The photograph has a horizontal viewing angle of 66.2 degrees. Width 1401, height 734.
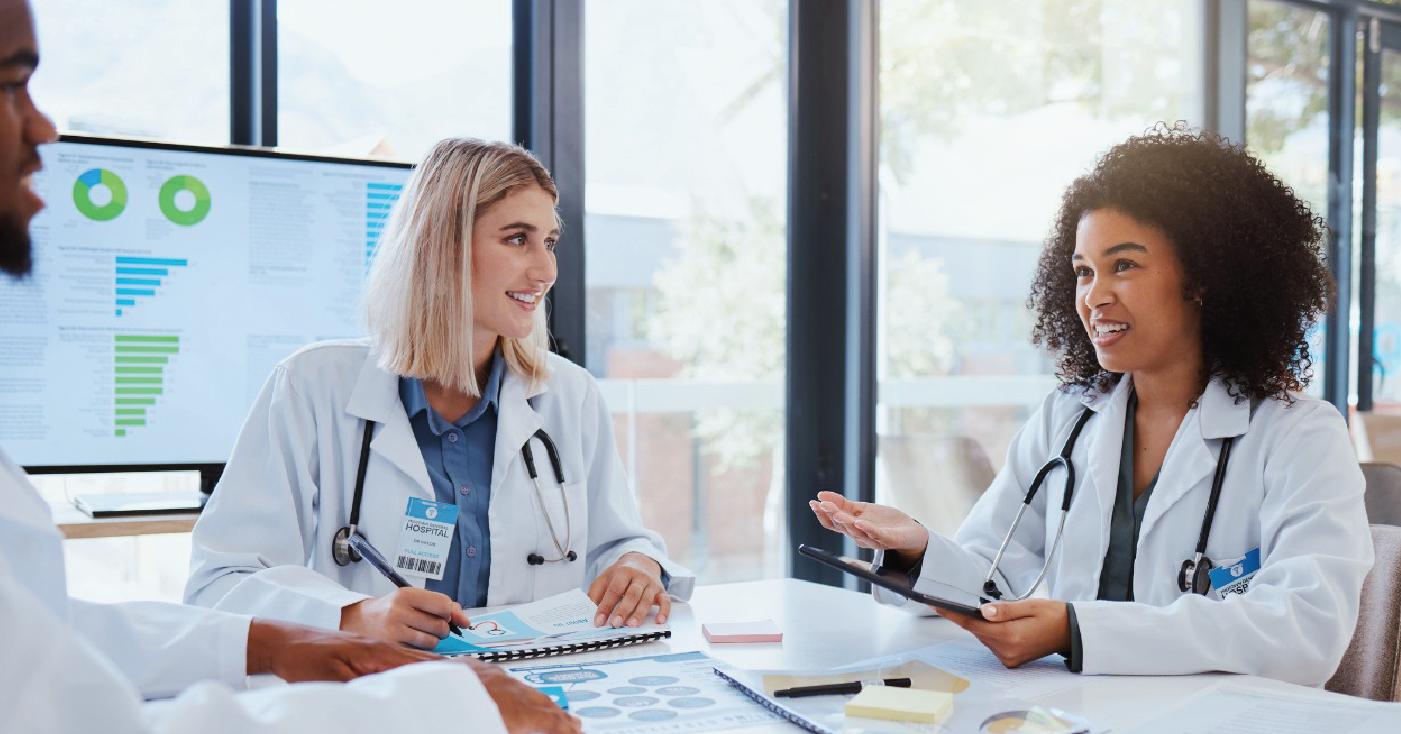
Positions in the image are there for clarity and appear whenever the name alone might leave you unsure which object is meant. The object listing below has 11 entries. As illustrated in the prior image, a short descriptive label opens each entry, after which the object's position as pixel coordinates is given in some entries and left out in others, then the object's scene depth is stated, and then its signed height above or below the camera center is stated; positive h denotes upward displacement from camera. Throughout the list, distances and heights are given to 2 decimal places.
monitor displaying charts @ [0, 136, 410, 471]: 2.41 +0.10
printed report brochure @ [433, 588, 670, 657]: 1.44 -0.42
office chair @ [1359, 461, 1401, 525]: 2.08 -0.30
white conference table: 1.27 -0.44
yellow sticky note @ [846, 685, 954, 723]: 1.13 -0.39
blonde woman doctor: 1.73 -0.20
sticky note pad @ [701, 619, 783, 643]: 1.55 -0.43
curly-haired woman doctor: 1.46 -0.17
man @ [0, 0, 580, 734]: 0.78 -0.30
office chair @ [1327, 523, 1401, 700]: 1.57 -0.44
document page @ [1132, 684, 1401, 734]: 1.16 -0.42
